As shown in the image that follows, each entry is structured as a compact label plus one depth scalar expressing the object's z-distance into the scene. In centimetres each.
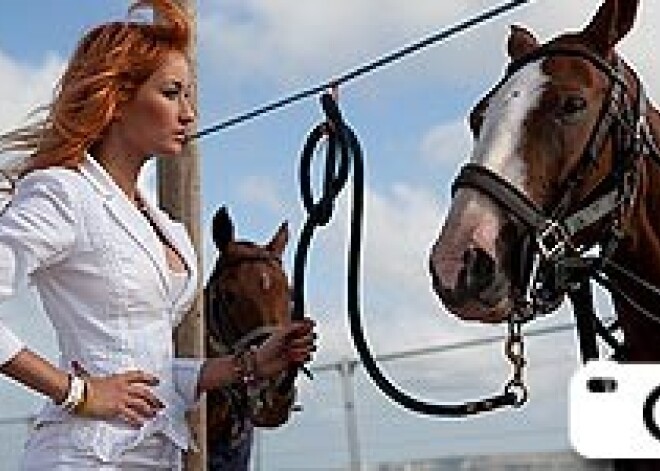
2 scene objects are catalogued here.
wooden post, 382
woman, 226
